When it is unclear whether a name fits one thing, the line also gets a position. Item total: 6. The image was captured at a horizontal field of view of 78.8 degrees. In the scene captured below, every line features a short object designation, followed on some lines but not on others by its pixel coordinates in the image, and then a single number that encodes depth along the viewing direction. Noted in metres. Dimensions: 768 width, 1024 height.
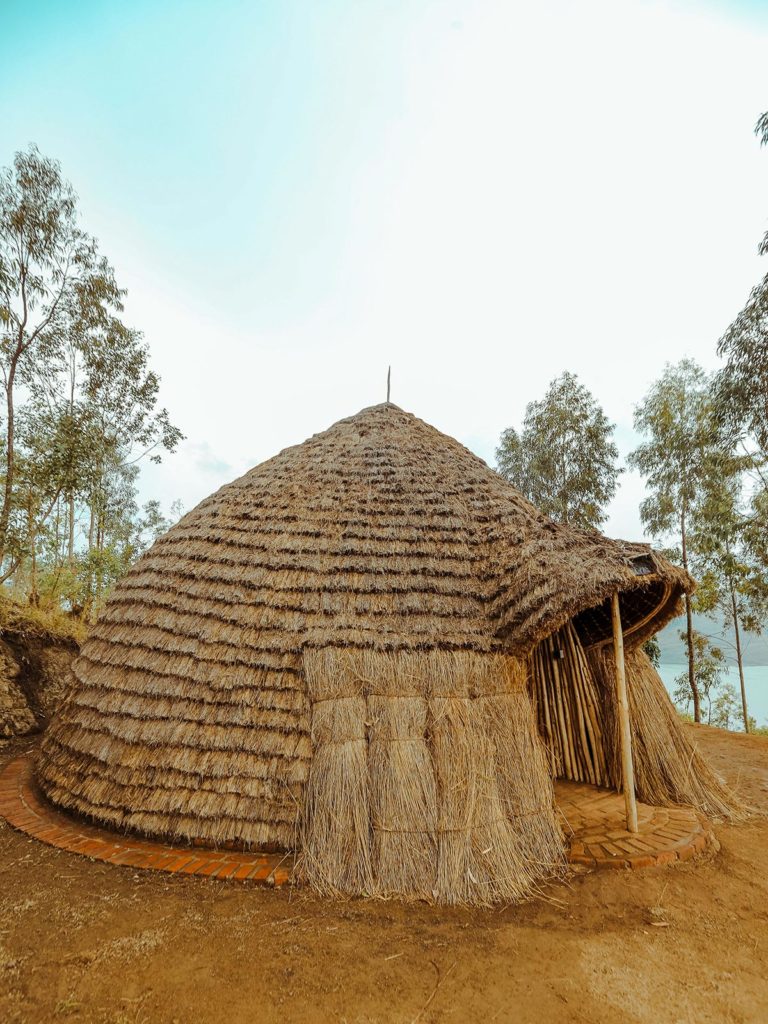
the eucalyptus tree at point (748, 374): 8.31
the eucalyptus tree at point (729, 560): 11.31
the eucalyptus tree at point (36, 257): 7.82
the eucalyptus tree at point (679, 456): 12.37
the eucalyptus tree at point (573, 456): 14.68
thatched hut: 3.53
